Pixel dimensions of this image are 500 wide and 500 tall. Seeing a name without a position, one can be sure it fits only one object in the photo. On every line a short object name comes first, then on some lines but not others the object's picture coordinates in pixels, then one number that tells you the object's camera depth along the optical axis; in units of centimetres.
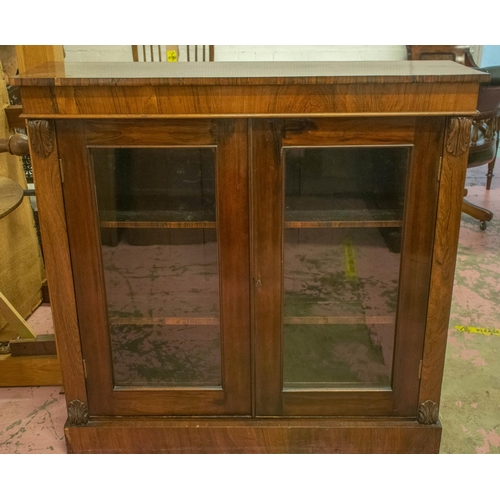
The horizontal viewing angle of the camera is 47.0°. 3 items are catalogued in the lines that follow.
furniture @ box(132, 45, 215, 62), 344
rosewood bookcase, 136
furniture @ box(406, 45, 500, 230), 307
